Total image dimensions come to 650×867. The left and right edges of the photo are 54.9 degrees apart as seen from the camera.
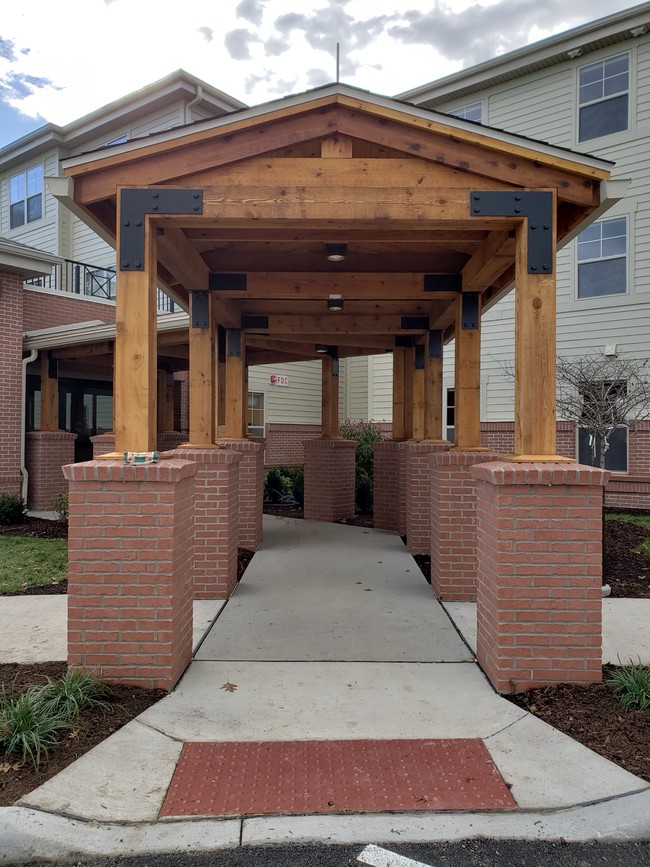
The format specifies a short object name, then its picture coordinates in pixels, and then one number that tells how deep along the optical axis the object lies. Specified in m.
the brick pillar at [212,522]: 6.17
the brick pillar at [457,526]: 6.20
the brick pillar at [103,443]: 10.41
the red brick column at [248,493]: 8.50
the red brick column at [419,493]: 8.12
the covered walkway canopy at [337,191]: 4.25
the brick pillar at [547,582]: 3.98
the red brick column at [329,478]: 11.31
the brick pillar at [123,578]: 3.99
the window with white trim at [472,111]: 15.35
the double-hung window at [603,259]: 13.59
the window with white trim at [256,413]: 18.52
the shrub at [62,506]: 10.61
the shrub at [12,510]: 10.84
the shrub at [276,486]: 14.16
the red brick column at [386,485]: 10.39
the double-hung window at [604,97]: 13.42
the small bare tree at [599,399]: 8.51
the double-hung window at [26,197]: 19.14
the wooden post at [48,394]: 12.70
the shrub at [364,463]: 12.74
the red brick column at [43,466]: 12.41
